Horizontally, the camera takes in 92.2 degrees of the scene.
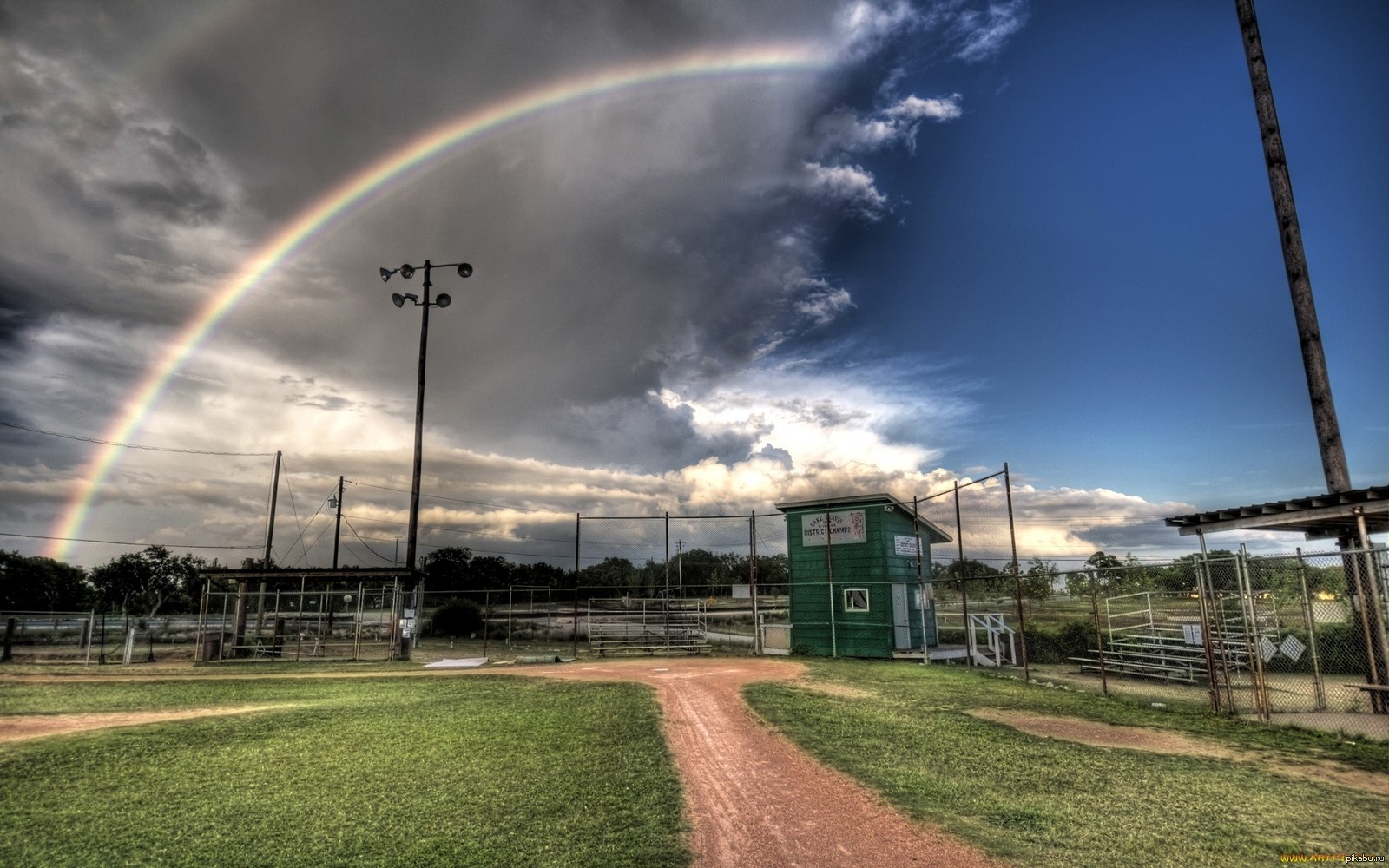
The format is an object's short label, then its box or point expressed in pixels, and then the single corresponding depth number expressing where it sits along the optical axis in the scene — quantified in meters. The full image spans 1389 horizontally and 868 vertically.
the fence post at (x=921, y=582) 19.12
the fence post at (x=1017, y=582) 14.55
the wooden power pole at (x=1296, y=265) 11.59
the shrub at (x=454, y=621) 34.38
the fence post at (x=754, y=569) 21.53
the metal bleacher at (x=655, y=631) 22.95
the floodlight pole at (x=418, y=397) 23.08
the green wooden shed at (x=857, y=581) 20.84
